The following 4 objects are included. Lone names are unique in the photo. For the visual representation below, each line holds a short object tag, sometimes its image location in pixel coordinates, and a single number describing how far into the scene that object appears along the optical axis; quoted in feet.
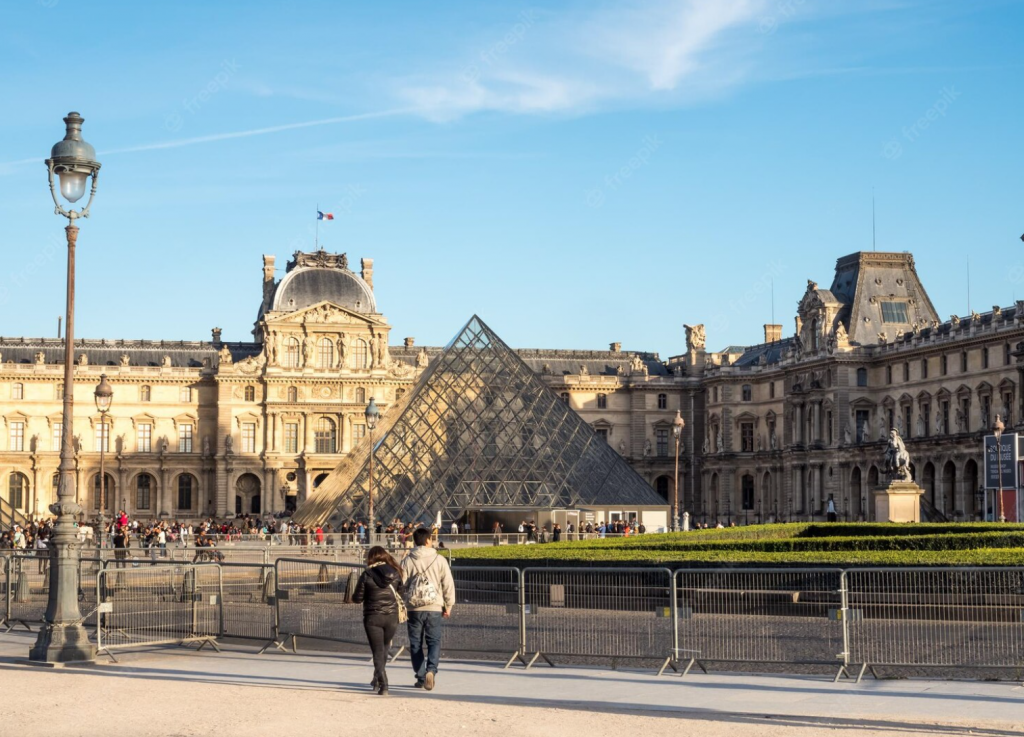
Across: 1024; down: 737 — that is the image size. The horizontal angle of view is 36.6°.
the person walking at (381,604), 44.19
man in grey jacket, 45.16
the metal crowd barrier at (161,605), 58.70
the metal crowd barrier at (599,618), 51.47
